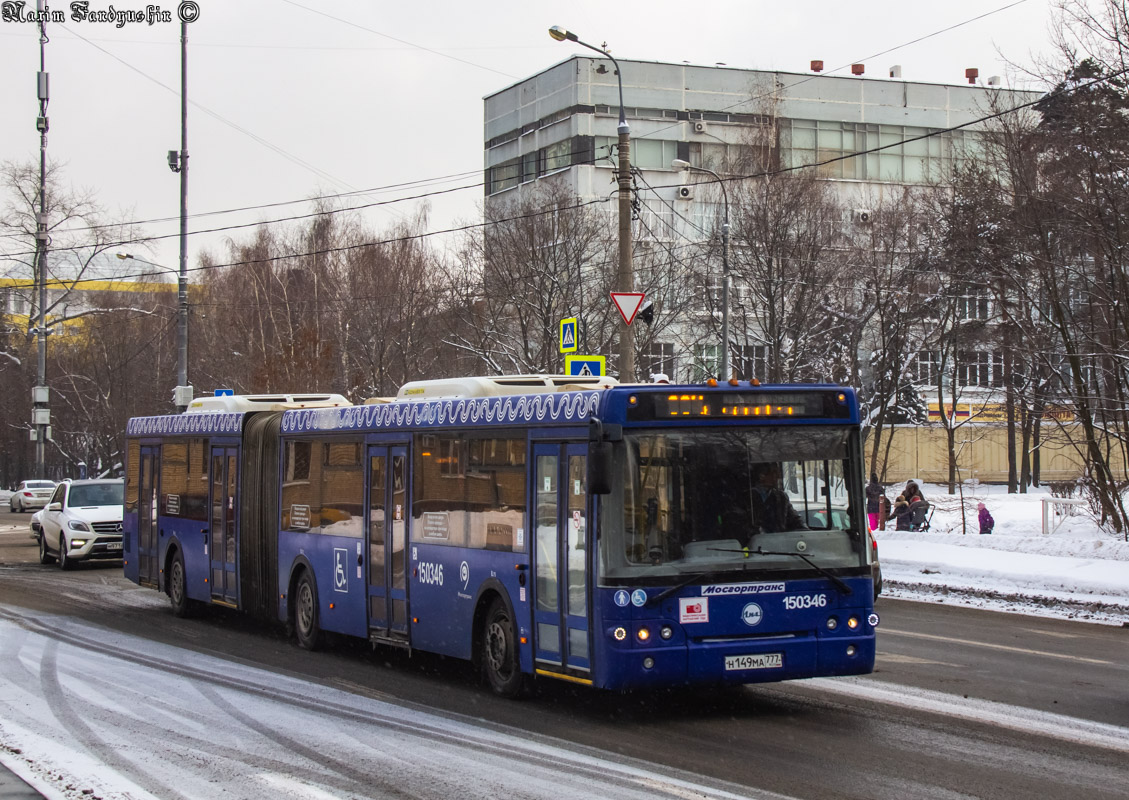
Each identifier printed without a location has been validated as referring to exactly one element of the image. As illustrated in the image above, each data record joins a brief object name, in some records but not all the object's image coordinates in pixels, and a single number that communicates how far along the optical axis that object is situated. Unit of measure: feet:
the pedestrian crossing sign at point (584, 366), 64.80
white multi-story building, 204.23
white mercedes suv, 84.07
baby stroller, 96.37
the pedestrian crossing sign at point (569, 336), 68.49
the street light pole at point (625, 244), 68.90
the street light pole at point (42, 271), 157.07
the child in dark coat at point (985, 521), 93.71
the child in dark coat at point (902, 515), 97.09
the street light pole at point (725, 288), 101.71
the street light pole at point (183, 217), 114.01
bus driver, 31.89
